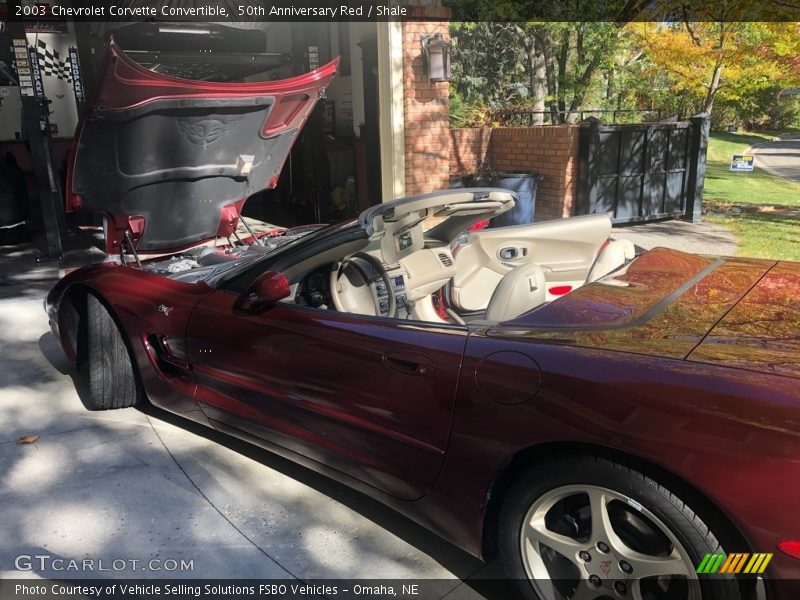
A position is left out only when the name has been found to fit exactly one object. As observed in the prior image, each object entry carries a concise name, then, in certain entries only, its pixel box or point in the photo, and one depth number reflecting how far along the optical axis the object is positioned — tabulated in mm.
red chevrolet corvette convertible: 1763
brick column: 8125
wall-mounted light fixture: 8055
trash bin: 8469
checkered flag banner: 10203
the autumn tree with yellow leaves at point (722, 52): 8688
